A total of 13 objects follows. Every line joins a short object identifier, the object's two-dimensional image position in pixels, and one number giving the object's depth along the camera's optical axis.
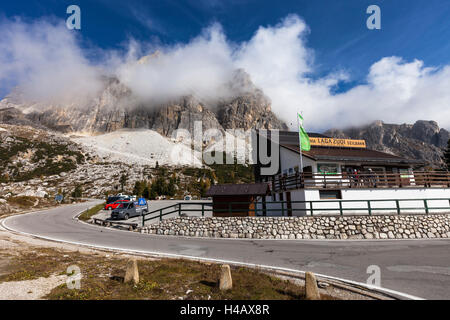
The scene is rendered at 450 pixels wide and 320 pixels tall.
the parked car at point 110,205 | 38.52
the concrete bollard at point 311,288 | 5.36
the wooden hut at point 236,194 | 24.08
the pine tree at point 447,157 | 46.60
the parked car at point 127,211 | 28.62
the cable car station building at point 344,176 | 21.78
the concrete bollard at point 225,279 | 6.13
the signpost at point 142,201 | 40.70
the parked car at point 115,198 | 41.69
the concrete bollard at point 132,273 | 6.73
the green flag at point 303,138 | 23.95
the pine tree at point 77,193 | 69.94
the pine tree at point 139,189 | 71.44
